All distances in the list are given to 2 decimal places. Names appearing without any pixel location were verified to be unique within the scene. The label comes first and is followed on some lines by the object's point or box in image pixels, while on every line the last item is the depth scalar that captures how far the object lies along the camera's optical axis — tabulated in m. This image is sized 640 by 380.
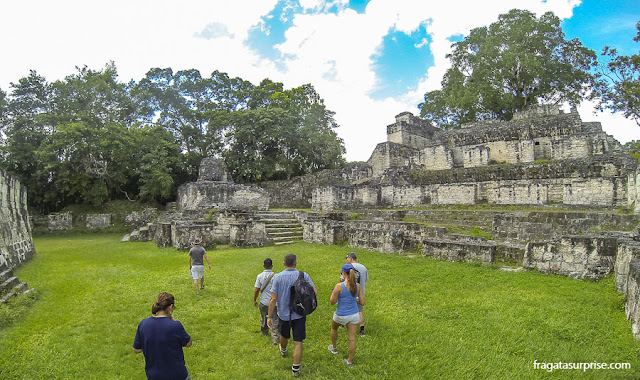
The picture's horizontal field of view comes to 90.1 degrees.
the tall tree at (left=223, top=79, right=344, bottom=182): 25.22
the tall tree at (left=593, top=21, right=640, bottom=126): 18.00
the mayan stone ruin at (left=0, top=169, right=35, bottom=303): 7.55
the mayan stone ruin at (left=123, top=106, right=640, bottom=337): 7.74
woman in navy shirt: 2.78
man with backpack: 3.78
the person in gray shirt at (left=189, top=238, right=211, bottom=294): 6.87
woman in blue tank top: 3.96
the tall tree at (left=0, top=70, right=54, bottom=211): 21.12
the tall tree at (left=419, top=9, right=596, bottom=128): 23.02
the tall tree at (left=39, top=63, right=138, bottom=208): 20.16
